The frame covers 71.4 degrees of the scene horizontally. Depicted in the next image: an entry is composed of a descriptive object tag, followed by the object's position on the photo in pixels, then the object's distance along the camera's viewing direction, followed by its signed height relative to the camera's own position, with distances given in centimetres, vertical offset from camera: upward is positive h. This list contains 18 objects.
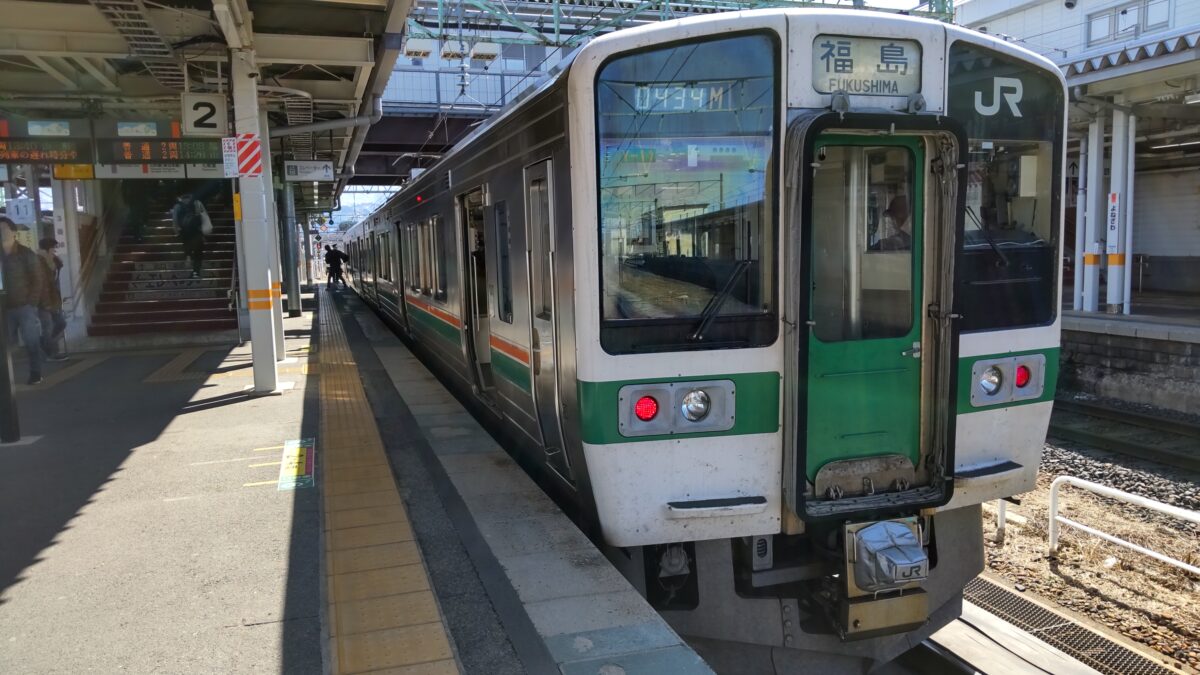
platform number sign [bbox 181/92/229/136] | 934 +172
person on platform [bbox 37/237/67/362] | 1113 -49
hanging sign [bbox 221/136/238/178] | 902 +122
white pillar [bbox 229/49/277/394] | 916 +28
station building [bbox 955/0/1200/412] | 1256 +93
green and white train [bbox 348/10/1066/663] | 361 -24
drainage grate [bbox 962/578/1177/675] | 455 -228
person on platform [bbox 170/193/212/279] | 1702 +85
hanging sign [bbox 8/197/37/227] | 1406 +102
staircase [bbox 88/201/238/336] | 1473 -39
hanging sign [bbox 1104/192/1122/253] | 1462 +37
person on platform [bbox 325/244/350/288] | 3634 +11
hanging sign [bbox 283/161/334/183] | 1645 +186
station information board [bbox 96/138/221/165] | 1191 +169
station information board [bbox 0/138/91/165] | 1177 +171
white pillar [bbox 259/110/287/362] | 1184 -29
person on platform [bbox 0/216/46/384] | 1015 -24
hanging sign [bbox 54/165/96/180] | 1239 +147
